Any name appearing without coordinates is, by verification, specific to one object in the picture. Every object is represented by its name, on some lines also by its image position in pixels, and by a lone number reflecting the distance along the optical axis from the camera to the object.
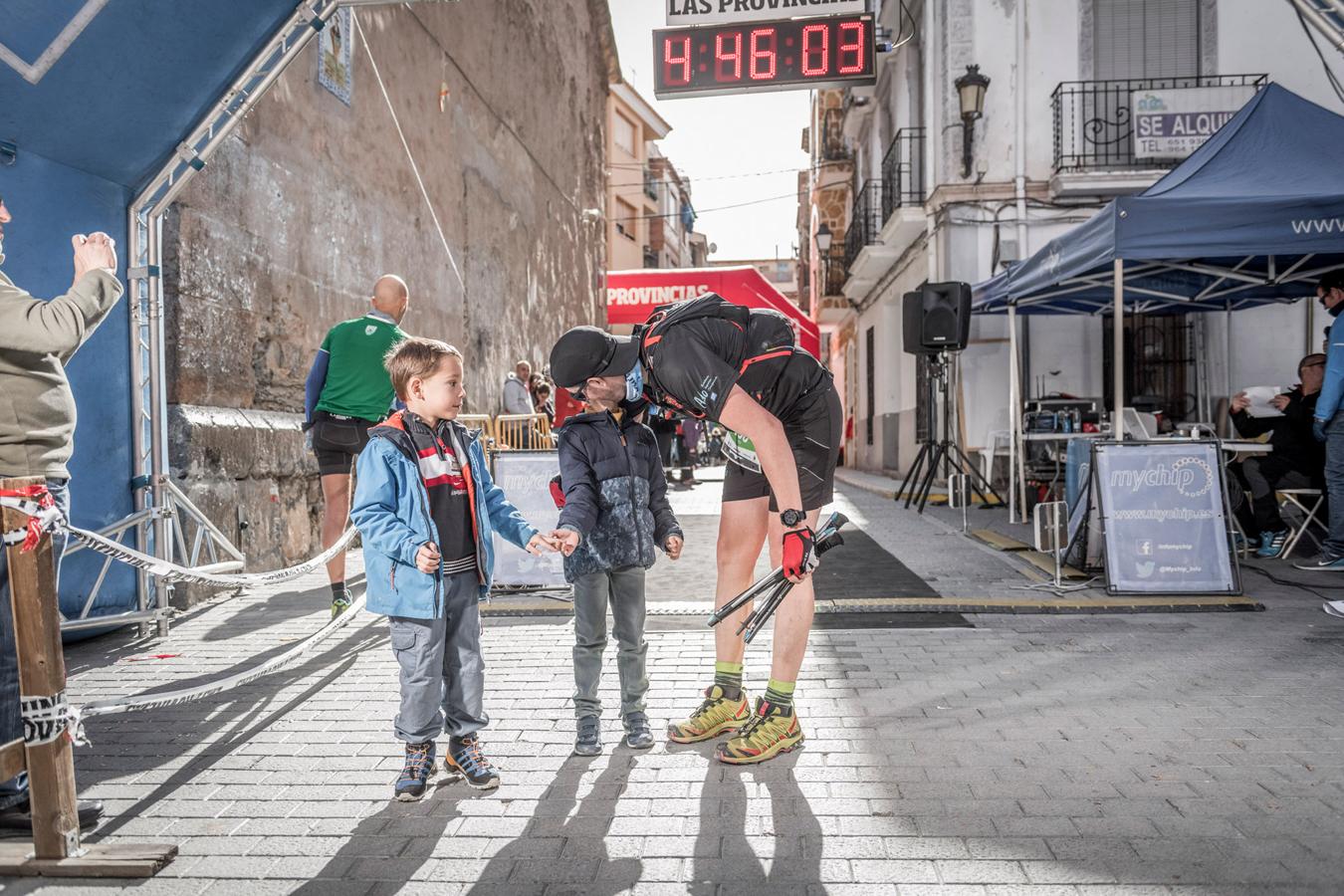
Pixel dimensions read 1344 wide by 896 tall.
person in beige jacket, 2.95
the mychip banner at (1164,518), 6.02
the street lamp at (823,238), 23.89
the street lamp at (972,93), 13.45
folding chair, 7.53
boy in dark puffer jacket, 3.50
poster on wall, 8.50
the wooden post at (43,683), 2.57
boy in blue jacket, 3.05
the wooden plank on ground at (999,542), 8.11
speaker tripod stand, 11.22
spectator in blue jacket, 6.45
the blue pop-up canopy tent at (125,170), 4.34
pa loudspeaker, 10.95
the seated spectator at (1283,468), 7.72
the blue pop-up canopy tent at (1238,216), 6.36
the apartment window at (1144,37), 14.10
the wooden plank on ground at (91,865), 2.55
